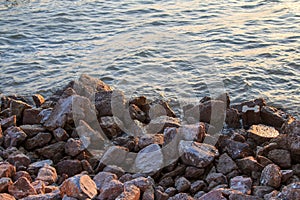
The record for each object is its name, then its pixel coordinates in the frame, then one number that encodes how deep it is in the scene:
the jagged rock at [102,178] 3.62
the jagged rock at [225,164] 3.89
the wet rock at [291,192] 3.19
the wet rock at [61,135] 4.46
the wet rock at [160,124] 4.68
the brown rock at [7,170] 3.73
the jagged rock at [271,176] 3.60
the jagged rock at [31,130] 4.53
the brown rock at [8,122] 4.71
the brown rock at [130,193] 3.27
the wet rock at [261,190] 3.47
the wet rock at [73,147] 4.27
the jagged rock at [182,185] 3.69
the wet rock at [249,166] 3.84
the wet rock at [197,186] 3.70
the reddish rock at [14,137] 4.41
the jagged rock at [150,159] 3.96
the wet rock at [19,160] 4.09
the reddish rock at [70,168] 4.06
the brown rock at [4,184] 3.54
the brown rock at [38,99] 5.46
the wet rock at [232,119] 4.92
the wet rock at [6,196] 3.34
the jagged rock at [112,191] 3.37
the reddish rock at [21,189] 3.46
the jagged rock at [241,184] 3.52
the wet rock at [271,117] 4.90
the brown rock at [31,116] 4.83
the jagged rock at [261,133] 4.45
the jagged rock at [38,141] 4.42
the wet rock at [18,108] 4.98
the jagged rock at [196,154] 3.89
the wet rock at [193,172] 3.87
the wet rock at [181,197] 3.41
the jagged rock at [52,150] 4.30
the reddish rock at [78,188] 3.30
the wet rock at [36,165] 4.02
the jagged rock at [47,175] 3.85
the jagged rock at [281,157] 3.94
